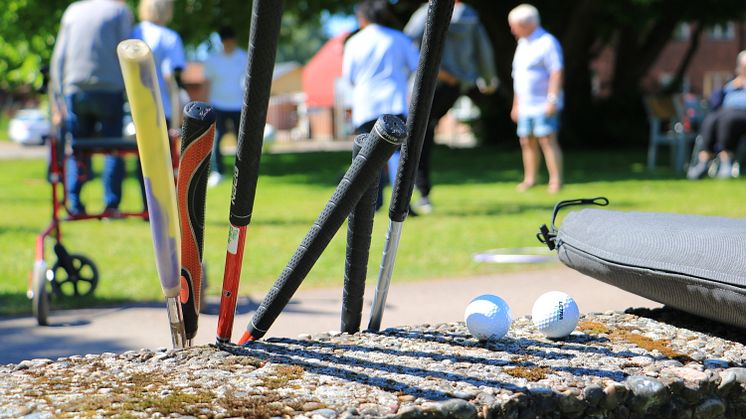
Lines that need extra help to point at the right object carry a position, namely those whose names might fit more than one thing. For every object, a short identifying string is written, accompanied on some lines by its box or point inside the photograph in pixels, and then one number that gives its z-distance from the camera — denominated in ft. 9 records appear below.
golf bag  9.79
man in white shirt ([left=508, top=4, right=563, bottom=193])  35.96
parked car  129.29
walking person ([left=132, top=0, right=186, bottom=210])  29.22
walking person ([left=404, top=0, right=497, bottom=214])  31.81
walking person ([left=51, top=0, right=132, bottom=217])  25.62
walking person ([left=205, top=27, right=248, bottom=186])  42.01
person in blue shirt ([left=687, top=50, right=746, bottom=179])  44.34
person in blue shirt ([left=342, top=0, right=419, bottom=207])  29.53
